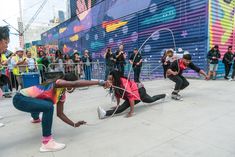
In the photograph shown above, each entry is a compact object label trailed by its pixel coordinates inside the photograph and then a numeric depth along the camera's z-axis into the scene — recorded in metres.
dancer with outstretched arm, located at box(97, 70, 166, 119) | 4.28
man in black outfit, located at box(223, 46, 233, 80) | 9.97
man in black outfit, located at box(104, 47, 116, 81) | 9.84
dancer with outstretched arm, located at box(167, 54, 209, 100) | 5.70
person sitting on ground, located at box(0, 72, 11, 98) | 6.55
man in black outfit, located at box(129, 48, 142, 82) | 9.53
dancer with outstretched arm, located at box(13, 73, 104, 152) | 2.82
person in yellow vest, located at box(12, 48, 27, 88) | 7.83
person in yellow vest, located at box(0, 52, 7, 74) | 6.69
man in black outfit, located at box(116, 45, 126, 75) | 9.95
